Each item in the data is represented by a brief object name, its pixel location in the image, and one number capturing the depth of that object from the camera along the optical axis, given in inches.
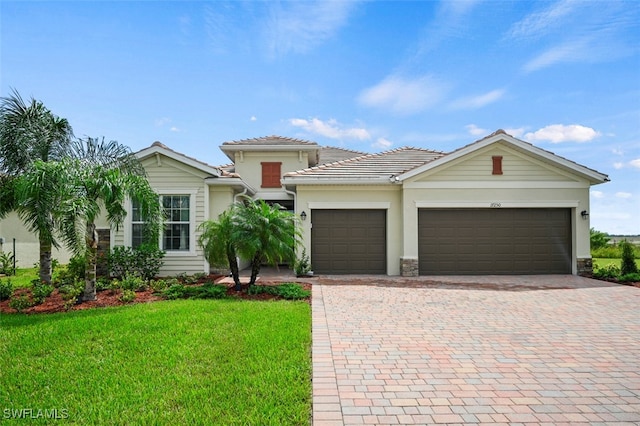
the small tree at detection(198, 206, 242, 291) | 370.3
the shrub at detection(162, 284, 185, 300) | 352.3
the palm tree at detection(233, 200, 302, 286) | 363.6
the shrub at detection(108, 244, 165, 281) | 454.0
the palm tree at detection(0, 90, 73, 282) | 369.7
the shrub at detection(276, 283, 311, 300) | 349.3
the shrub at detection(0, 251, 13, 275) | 553.3
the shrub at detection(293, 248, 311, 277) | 495.0
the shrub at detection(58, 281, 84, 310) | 318.3
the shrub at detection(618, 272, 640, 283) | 454.9
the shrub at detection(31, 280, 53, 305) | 335.3
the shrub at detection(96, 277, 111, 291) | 390.9
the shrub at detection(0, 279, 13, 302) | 352.8
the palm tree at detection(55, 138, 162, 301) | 301.7
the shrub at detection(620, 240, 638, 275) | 486.3
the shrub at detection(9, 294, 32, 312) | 308.3
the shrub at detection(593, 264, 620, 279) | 485.1
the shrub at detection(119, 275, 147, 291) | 392.1
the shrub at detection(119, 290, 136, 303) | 335.9
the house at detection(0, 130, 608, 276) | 510.6
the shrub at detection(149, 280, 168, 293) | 387.6
